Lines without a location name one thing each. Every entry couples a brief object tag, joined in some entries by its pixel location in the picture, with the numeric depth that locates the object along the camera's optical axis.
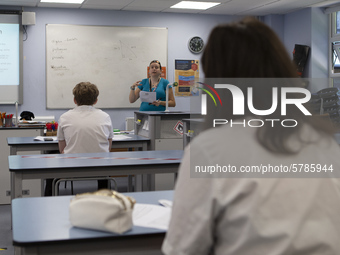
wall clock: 8.09
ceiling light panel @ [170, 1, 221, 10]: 7.21
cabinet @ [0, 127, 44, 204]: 5.07
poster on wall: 8.02
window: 7.67
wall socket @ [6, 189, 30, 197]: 4.79
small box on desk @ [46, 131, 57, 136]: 5.50
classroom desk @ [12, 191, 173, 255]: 1.48
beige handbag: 1.50
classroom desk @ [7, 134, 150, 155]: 4.28
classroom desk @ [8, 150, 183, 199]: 2.76
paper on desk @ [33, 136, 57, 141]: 4.50
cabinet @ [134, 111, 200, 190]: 4.89
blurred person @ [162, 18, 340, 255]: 1.06
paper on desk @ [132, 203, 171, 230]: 1.65
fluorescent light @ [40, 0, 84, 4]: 6.89
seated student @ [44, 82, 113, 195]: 3.83
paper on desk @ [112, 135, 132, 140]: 4.67
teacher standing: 5.85
